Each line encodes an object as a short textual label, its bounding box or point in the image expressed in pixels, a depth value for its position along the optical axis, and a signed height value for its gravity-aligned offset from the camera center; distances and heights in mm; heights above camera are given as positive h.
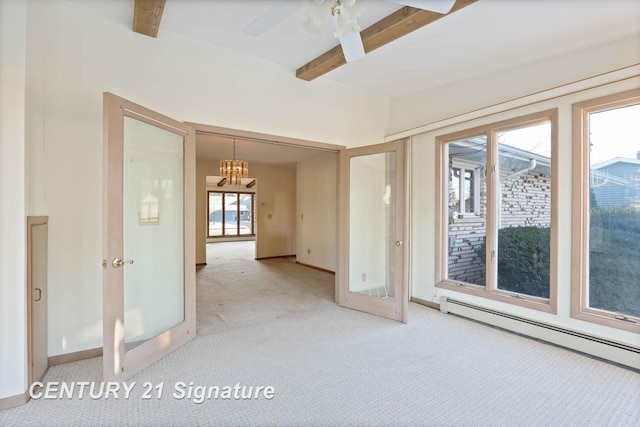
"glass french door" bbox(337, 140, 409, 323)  3664 -193
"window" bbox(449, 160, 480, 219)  3779 +276
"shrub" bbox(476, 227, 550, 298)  3148 -504
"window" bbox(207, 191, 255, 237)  13211 -47
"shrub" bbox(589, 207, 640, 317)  2631 -417
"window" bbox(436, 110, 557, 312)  3137 +18
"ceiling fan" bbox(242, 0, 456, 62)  1722 +1166
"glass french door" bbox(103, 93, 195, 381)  2146 -204
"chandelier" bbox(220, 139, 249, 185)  5918 +844
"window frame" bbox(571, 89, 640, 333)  2826 +34
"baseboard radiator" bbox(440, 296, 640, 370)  2572 -1157
